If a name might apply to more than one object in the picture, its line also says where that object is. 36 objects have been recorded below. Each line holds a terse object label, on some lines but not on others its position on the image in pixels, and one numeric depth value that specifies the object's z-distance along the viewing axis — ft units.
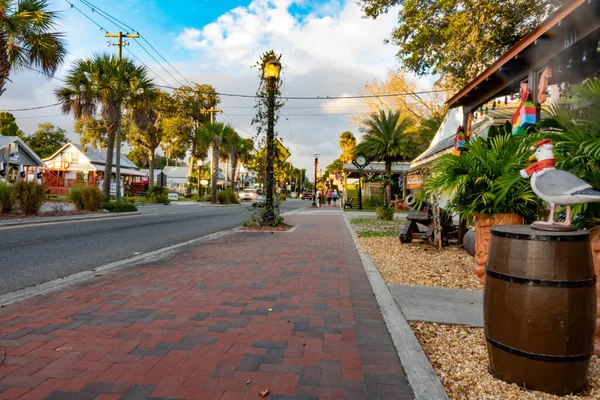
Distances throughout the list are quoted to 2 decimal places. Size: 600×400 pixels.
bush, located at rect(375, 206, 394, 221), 53.98
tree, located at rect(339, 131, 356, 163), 225.56
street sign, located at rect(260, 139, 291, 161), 40.45
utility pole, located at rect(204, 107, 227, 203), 117.67
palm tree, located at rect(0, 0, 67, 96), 42.42
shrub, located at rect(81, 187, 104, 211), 60.95
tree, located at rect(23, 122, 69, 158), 202.80
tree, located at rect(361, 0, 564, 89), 39.11
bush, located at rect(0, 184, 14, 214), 48.14
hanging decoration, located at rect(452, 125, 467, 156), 25.82
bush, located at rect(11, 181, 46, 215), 49.32
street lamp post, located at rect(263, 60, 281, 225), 39.49
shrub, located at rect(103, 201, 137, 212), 65.67
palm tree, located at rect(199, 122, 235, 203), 117.70
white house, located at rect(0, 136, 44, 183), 99.65
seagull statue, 8.52
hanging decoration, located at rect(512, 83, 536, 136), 18.69
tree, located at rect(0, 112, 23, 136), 170.09
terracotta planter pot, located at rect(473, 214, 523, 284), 15.89
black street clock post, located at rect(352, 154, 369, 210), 85.51
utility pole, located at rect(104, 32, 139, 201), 70.44
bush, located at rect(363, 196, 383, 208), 93.66
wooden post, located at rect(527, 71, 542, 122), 19.39
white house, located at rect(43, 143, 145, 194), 154.10
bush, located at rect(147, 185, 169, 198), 122.72
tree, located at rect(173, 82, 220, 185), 156.15
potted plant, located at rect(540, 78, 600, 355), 9.81
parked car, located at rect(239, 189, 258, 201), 177.41
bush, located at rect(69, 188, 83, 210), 60.54
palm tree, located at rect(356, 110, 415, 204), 84.84
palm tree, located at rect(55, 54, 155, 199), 66.33
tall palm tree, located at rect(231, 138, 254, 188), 138.35
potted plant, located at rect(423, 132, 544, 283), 15.24
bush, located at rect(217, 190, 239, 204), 122.42
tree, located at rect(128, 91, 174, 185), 146.97
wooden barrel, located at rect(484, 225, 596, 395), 7.67
